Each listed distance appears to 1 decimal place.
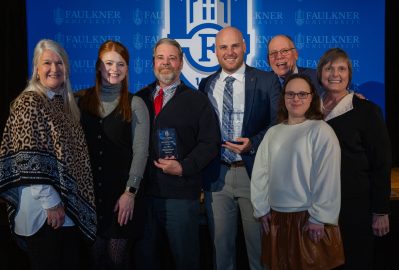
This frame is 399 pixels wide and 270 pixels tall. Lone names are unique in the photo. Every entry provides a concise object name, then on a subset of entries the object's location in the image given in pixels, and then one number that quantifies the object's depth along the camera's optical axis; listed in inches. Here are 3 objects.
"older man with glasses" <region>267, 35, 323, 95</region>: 135.5
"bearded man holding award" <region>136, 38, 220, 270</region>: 102.6
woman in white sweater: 89.0
